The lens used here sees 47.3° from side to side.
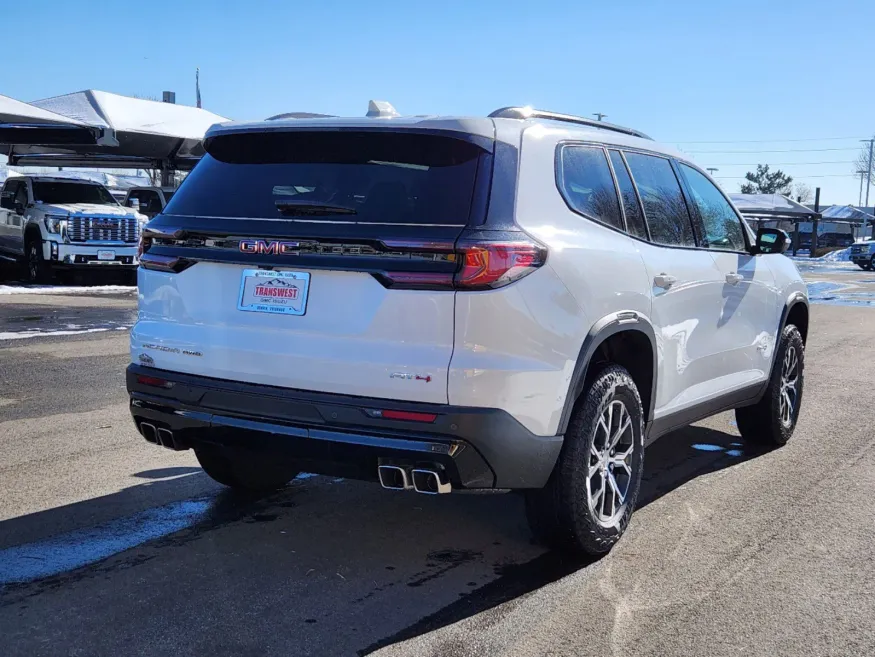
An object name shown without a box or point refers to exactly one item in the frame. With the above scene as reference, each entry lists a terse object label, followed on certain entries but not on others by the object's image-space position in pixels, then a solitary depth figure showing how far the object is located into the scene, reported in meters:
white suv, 3.62
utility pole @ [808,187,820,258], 61.91
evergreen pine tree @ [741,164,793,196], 115.17
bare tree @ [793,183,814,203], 118.12
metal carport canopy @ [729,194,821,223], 67.44
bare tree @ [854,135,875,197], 125.00
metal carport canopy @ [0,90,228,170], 22.36
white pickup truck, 18.52
